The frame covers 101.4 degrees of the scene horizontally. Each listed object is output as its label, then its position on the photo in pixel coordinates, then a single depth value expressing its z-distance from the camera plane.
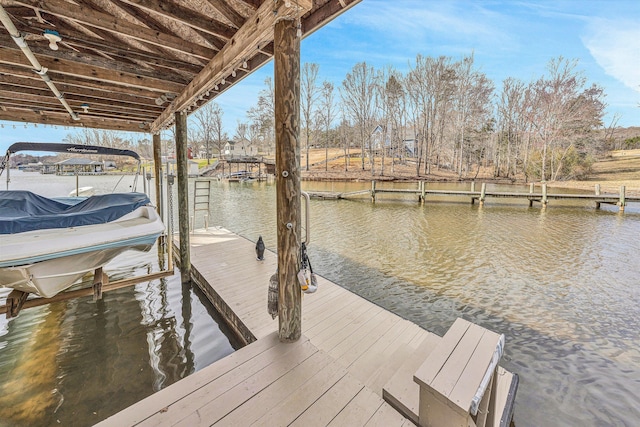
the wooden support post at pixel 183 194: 4.77
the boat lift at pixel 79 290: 2.91
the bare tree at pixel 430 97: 24.97
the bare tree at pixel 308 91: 27.66
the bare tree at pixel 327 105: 30.27
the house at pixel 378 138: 28.88
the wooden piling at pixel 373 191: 15.57
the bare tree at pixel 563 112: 20.76
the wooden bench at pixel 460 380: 1.42
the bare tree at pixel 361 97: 27.61
